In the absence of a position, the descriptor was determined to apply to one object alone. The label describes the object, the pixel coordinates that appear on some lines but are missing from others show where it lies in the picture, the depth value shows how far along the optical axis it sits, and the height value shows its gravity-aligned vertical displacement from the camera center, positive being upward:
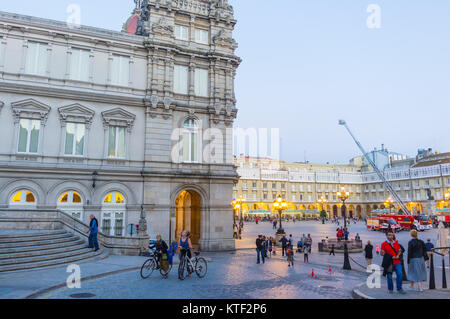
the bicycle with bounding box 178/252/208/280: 14.09 -2.47
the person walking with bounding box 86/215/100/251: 18.06 -1.59
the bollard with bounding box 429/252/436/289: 11.45 -2.40
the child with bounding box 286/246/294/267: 19.64 -2.70
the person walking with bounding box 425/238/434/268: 18.33 -2.02
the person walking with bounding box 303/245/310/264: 21.39 -2.95
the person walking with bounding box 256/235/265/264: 20.53 -2.42
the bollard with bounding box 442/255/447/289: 11.71 -2.59
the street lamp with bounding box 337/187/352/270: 18.45 -2.90
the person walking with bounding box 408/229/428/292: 11.02 -1.73
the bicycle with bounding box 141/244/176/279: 14.35 -2.54
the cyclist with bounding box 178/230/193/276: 14.22 -1.60
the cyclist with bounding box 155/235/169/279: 14.37 -2.04
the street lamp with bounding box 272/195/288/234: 28.62 +0.30
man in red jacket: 10.77 -1.70
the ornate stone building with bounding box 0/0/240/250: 22.69 +6.48
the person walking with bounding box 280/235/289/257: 23.59 -2.36
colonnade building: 95.81 +7.53
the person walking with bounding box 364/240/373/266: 19.22 -2.47
